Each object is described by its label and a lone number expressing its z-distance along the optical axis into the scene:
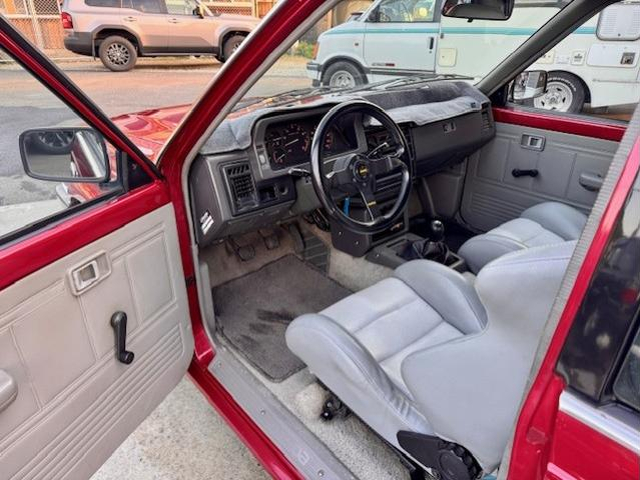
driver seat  0.88
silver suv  8.50
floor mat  2.03
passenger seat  2.16
